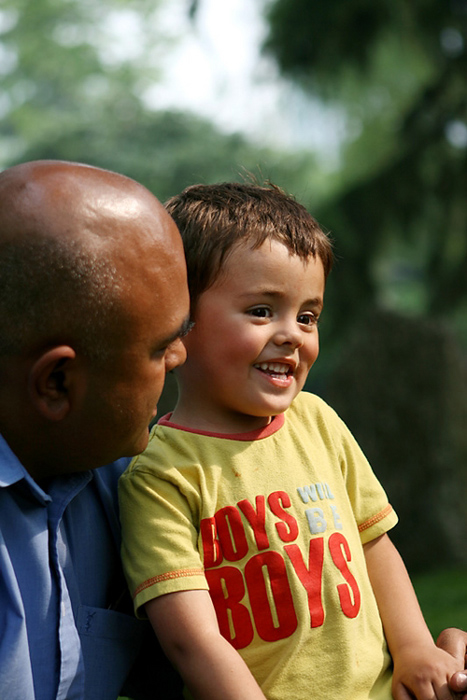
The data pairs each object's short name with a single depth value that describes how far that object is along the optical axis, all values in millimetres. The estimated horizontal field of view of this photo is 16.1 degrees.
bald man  1150
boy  1229
